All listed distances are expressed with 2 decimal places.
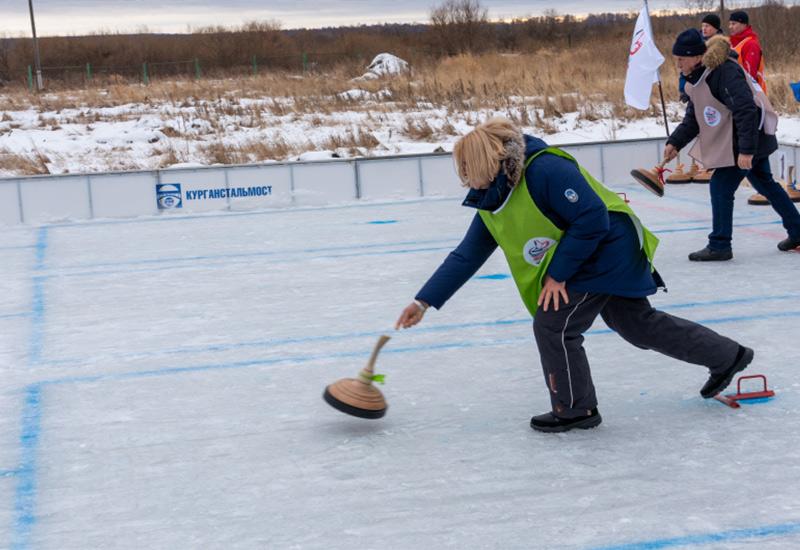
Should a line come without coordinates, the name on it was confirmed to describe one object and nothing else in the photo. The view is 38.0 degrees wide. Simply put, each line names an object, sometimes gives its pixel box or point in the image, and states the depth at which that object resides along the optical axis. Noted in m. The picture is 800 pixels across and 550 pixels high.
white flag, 11.63
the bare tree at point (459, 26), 45.31
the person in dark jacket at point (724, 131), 7.02
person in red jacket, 10.12
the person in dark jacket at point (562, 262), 3.87
